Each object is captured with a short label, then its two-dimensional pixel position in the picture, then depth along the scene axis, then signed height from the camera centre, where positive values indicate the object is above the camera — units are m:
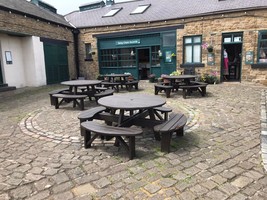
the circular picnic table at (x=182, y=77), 7.93 -0.52
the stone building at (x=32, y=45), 10.36 +1.21
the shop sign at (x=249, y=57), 10.79 +0.23
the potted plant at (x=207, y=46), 11.41 +0.86
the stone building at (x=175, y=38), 10.79 +1.46
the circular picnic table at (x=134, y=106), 3.51 -0.64
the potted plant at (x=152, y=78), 12.76 -0.77
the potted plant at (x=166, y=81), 8.85 -0.67
